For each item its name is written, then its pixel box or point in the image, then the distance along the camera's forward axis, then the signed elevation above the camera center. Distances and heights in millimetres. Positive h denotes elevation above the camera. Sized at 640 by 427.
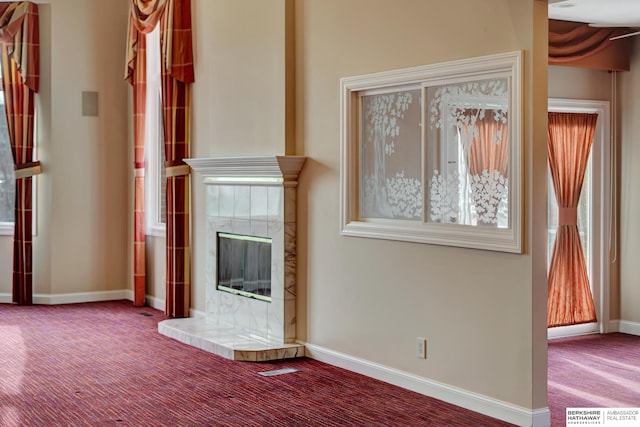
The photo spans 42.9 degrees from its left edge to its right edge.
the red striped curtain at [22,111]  8336 +826
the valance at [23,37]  8320 +1585
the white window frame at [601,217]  6859 -229
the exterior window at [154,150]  8242 +421
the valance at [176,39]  7344 +1371
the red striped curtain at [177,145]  7379 +424
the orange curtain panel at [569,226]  6719 -301
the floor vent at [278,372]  5492 -1232
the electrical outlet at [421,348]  4953 -958
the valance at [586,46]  6383 +1150
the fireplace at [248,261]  6035 -558
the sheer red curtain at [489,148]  4477 +239
